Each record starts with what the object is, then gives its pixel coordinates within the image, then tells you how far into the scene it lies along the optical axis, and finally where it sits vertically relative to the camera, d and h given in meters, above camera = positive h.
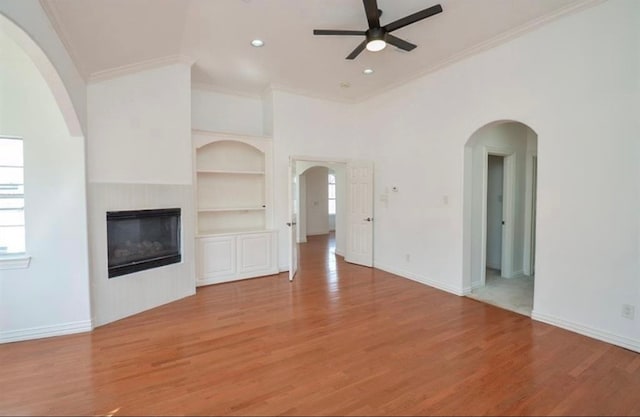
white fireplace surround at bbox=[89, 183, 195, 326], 3.46 -0.89
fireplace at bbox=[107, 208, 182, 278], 3.65 -0.52
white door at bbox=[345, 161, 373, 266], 6.02 -0.29
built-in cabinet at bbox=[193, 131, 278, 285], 4.91 -0.15
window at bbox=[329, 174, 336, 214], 12.17 +0.19
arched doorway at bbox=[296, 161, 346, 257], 9.88 -0.20
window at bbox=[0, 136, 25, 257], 3.08 +0.04
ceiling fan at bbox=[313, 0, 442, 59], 2.79 +1.73
